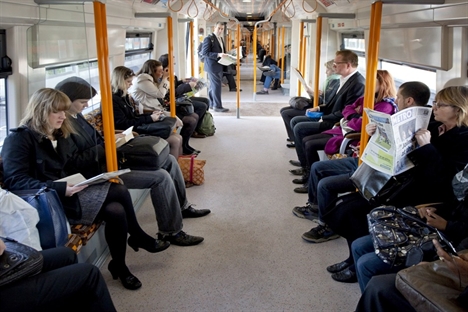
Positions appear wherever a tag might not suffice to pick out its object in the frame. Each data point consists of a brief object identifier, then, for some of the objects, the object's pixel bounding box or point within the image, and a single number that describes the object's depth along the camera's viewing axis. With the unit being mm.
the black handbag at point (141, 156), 3738
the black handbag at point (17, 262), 2023
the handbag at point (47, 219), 2555
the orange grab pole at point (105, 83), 3113
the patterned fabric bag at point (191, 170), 5184
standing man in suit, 9867
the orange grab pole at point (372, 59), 3131
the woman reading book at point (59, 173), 2781
